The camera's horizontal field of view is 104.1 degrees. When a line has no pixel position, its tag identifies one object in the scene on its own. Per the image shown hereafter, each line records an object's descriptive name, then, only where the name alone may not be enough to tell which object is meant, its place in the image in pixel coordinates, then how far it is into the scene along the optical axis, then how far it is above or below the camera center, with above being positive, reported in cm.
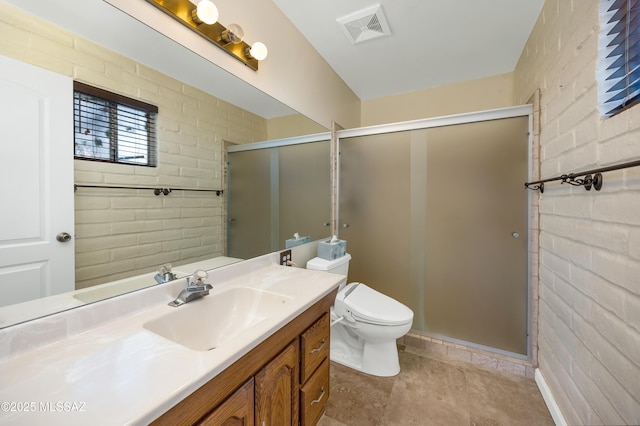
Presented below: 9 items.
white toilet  157 -75
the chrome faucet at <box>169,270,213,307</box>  94 -31
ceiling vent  157 +124
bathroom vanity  48 -36
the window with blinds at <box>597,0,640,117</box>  81 +54
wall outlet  162 -31
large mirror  71 +24
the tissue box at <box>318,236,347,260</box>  184 -30
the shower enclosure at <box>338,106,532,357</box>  174 -8
